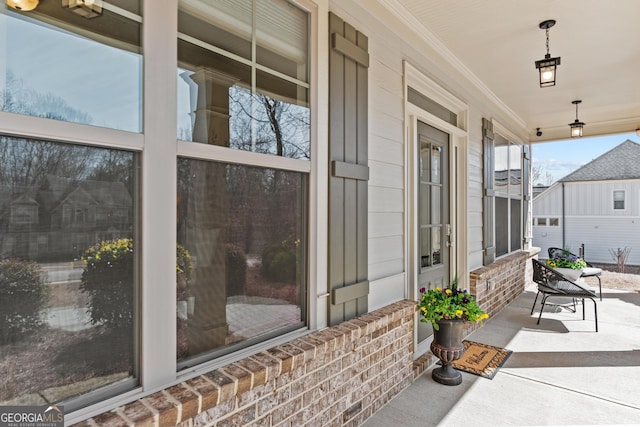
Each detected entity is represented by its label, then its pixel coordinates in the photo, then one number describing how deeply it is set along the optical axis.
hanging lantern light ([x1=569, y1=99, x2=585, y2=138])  5.39
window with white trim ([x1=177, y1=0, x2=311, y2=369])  1.45
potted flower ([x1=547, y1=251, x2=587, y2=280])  4.64
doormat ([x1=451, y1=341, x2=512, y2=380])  2.95
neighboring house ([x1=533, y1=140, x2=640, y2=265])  12.44
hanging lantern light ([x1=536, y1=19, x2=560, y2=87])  2.97
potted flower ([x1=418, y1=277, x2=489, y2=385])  2.65
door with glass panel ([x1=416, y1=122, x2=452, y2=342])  3.24
